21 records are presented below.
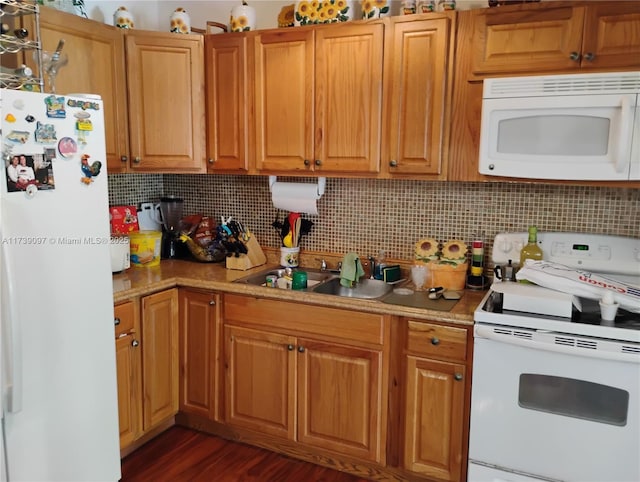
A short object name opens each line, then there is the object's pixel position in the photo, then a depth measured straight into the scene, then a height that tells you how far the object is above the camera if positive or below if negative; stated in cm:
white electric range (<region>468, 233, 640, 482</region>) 198 -83
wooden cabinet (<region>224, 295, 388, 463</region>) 248 -96
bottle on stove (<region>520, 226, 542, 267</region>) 250 -35
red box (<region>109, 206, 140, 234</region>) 307 -29
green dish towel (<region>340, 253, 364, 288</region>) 279 -50
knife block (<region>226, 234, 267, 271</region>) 302 -49
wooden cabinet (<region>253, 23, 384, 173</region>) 256 +33
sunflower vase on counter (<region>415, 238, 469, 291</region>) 264 -44
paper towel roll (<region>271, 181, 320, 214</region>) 299 -15
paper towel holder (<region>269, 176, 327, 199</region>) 299 -8
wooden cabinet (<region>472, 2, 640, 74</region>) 211 +52
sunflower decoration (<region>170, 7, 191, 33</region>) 294 +75
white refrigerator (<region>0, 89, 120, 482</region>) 182 -45
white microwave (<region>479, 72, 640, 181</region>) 209 +17
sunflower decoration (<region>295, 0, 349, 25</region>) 264 +74
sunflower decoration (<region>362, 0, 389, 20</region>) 258 +74
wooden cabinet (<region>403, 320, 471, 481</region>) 228 -95
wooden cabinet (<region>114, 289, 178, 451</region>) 257 -94
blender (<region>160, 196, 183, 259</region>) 344 -29
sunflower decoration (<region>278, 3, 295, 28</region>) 284 +77
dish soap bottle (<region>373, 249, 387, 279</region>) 284 -49
